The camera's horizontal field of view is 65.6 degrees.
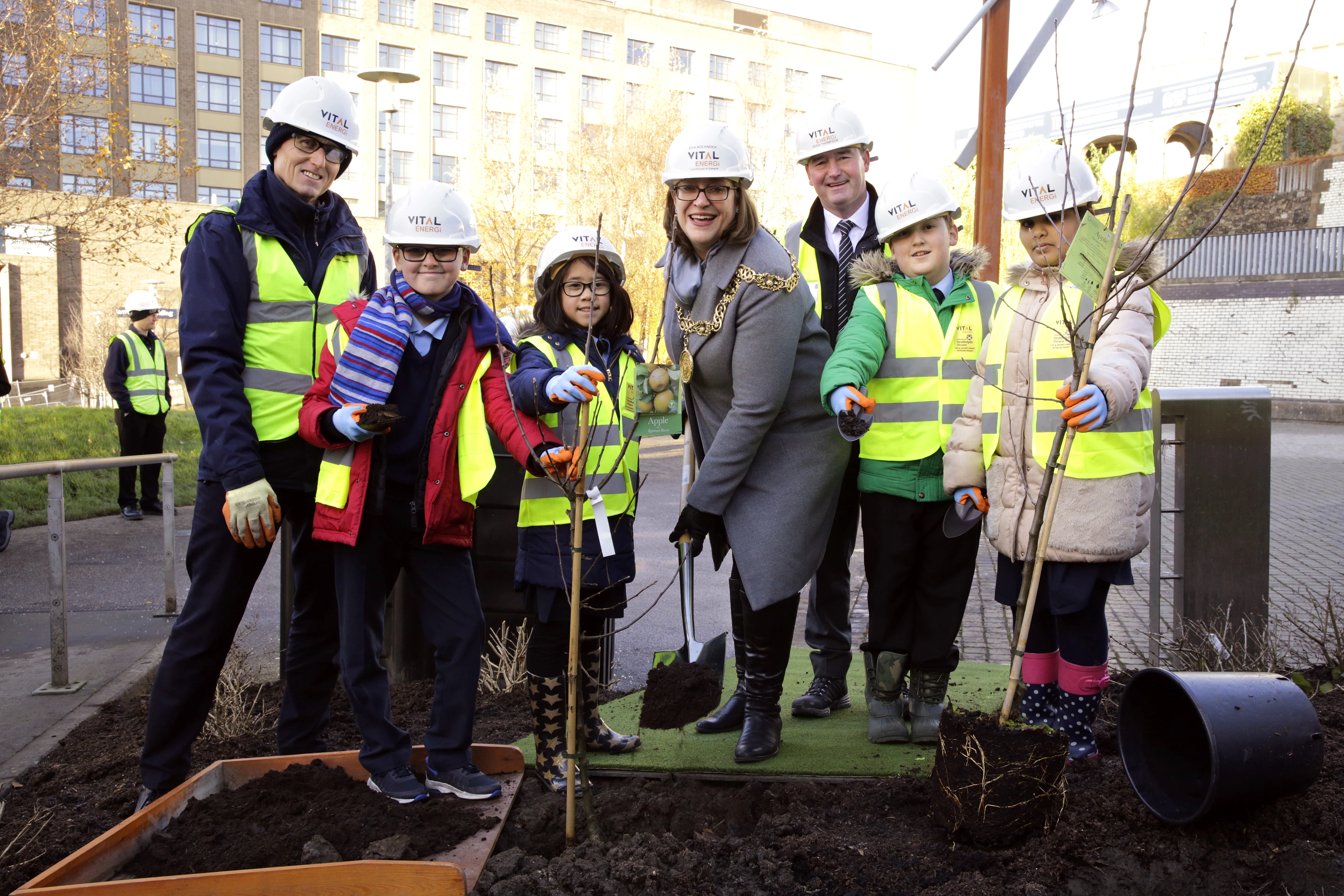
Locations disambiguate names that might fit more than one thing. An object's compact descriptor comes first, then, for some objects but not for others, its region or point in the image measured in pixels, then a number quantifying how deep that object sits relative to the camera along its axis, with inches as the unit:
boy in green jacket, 140.8
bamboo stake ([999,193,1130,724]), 99.3
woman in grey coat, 127.6
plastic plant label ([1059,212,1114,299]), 101.3
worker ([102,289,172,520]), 408.8
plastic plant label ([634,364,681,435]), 125.3
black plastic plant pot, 100.3
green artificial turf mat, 136.5
